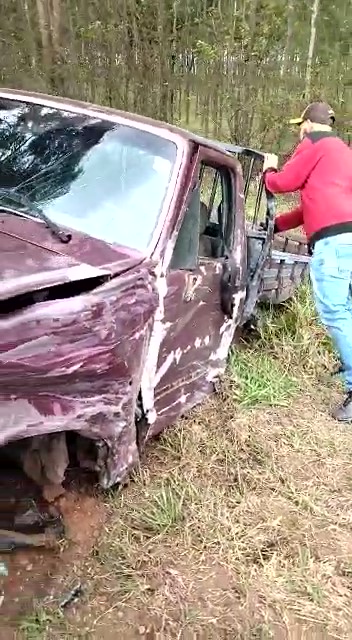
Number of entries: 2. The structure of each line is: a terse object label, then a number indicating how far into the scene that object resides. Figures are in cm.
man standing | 430
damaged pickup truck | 248
